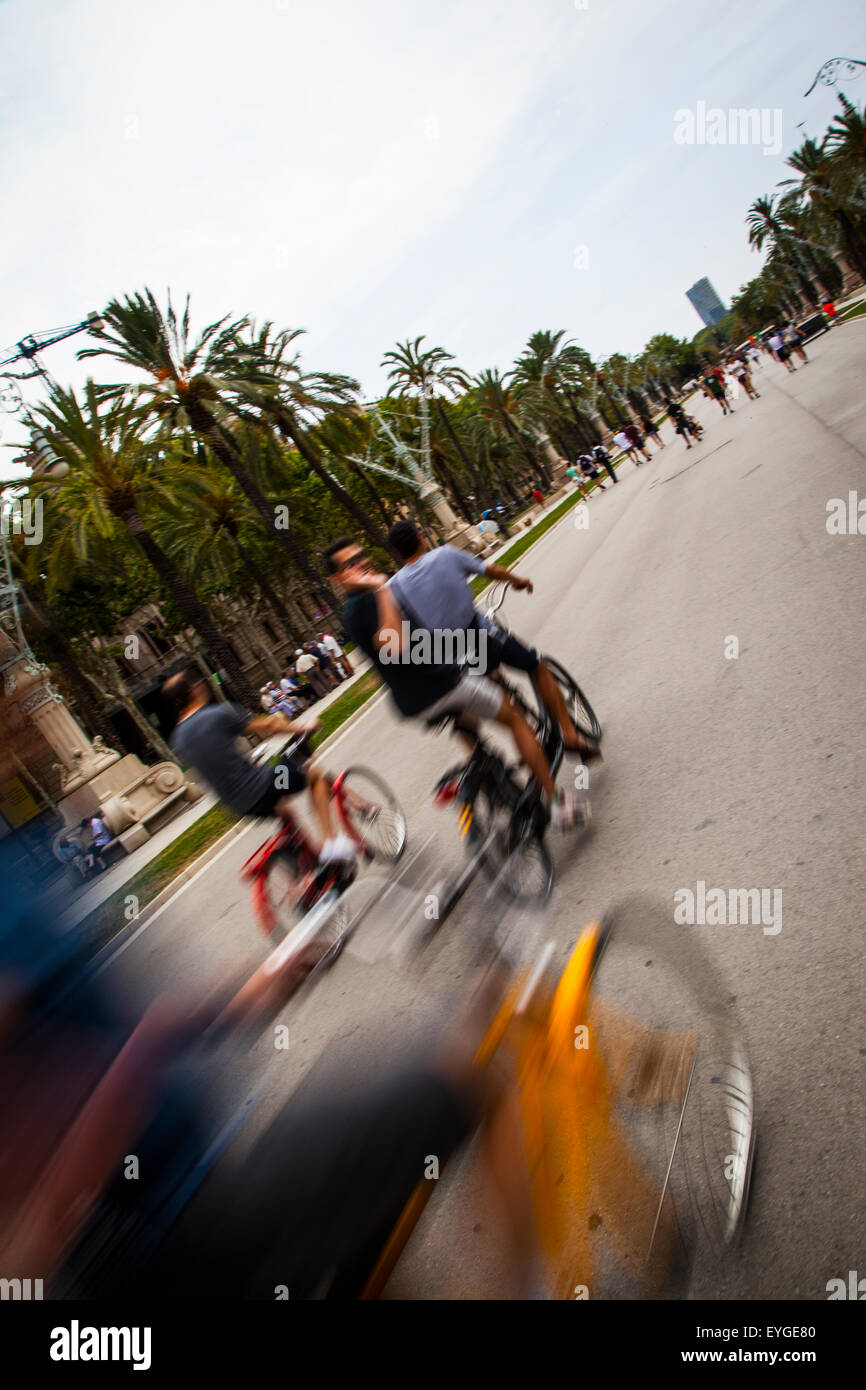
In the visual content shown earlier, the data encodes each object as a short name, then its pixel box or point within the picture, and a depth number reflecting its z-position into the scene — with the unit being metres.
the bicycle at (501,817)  4.60
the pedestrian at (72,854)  18.26
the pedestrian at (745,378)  29.22
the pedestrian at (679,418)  27.03
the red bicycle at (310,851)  5.62
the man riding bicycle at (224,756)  5.66
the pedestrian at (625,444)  34.75
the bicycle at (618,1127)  2.33
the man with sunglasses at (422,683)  4.77
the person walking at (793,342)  31.48
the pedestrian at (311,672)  25.70
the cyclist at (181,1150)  1.86
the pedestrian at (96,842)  18.59
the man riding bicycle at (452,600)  4.90
